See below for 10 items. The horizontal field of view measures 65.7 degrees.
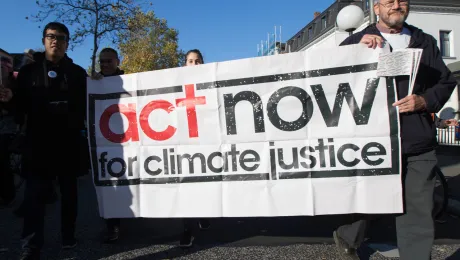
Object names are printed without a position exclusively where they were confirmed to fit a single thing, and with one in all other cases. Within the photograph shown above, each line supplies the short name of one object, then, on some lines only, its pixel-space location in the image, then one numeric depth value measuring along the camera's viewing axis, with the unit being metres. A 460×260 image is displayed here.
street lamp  6.60
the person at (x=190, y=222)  3.37
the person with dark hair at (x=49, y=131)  2.97
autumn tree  34.94
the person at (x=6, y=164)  4.66
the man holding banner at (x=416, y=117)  2.43
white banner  2.84
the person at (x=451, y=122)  2.91
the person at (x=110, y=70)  3.58
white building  28.94
